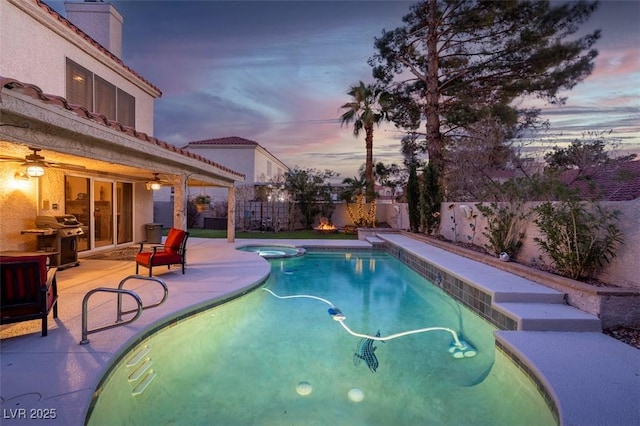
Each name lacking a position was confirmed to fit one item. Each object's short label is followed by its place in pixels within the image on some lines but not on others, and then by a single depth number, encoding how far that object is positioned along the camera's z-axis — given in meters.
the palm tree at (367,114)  21.69
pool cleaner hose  5.89
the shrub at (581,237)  6.23
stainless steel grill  8.88
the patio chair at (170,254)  8.19
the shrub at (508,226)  9.17
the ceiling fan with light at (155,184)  13.12
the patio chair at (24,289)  4.42
